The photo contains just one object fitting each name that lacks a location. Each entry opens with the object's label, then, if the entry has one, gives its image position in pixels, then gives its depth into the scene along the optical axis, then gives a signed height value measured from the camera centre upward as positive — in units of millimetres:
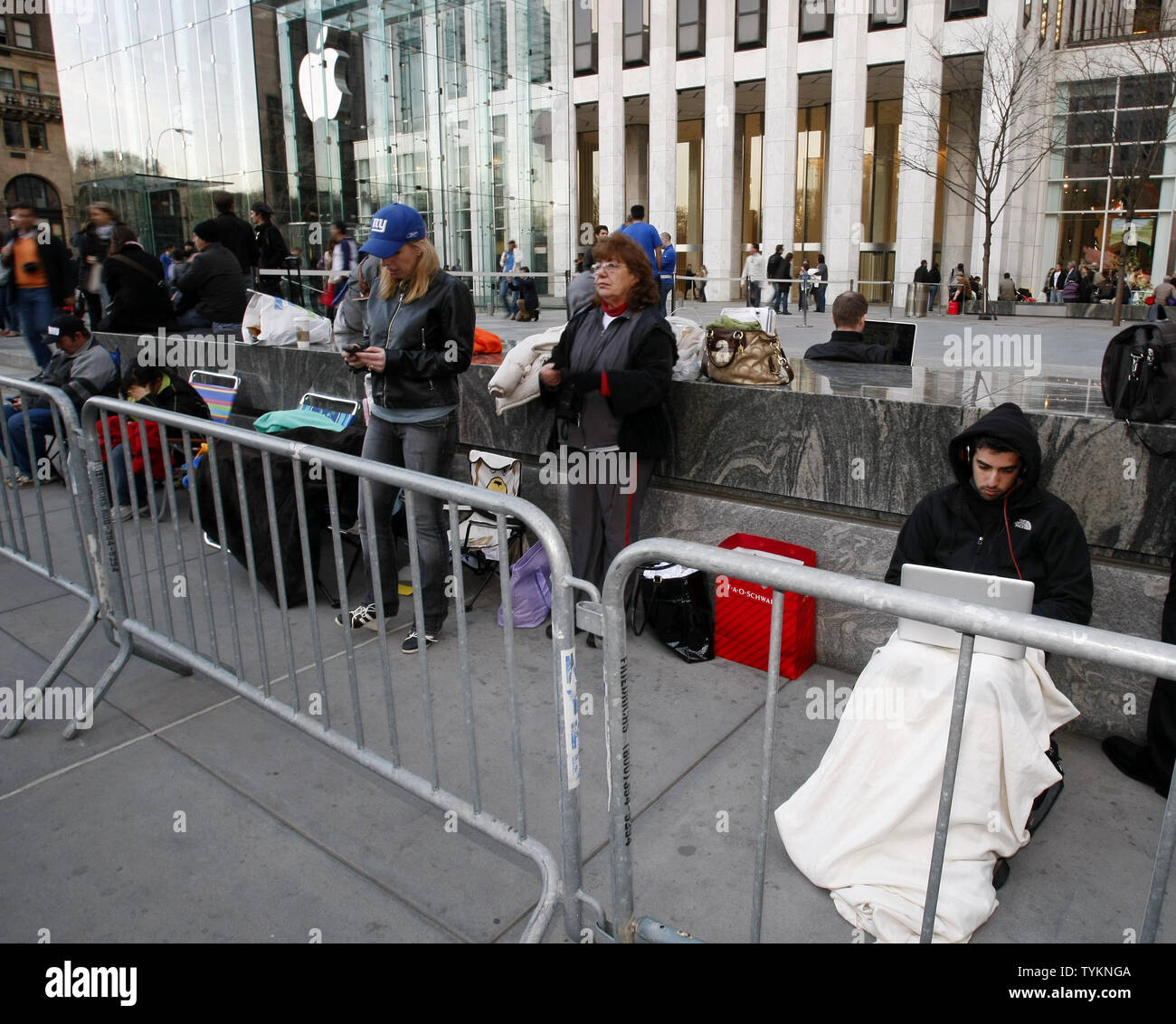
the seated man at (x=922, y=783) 2689 -1580
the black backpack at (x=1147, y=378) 3529 -393
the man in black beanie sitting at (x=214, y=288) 8102 +57
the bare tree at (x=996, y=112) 23219 +4702
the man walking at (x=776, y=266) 25000 +510
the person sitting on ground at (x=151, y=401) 6539 -778
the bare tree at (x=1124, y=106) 19391 +4370
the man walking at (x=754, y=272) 22516 +345
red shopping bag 4234 -1626
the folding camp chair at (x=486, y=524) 5242 -1368
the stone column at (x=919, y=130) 26203 +4538
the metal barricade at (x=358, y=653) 2375 -1421
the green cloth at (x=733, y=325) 4883 -217
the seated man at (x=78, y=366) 7102 -563
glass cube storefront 18984 +4149
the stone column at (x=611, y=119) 32188 +6160
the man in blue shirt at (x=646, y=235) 8883 +514
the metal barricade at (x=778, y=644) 1470 -642
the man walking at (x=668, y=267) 13336 +292
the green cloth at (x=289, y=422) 5586 -809
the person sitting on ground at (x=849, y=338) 6074 -385
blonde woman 4297 -353
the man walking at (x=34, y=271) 8961 +260
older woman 4277 -514
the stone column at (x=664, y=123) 31047 +5712
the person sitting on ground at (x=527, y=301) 16266 -227
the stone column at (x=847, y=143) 27375 +4278
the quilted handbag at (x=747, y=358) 4734 -389
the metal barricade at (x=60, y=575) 3768 -1324
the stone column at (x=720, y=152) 30109 +4516
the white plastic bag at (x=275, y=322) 7684 -254
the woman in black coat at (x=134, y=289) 8289 +63
